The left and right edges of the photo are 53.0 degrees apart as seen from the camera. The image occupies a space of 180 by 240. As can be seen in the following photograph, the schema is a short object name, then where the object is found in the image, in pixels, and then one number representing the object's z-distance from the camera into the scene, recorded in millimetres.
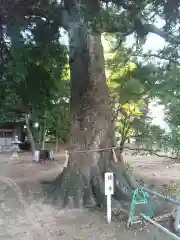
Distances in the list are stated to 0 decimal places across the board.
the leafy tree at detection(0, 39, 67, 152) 4214
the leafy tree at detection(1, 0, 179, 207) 2939
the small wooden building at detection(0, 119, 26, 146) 10864
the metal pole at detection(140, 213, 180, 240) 1998
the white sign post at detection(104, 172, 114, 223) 2607
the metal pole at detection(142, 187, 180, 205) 2348
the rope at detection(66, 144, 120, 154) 3544
